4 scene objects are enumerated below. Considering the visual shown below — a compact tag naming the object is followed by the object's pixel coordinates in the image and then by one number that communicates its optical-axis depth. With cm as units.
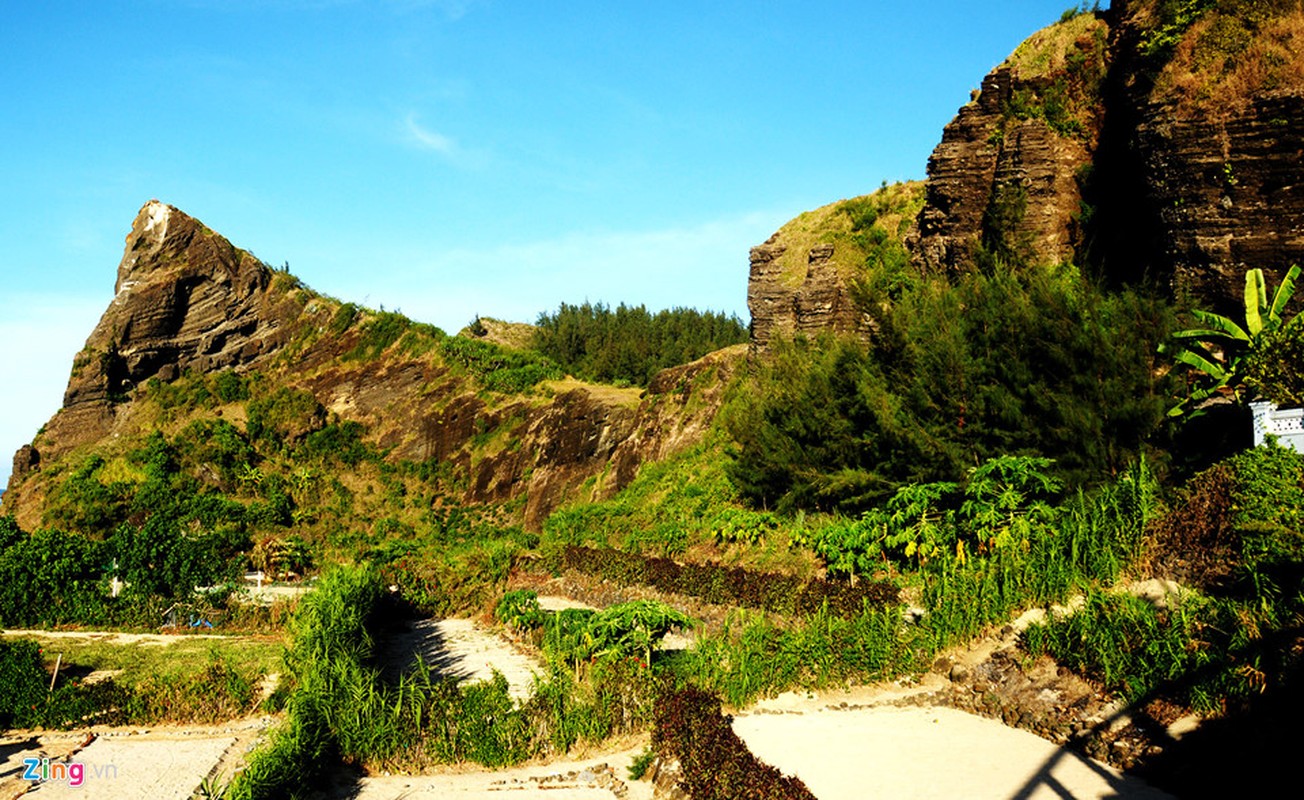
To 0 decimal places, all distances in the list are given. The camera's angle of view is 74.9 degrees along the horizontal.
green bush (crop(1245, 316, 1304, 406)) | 1109
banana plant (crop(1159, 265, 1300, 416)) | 1227
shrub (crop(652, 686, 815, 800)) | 649
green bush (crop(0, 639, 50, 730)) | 1036
